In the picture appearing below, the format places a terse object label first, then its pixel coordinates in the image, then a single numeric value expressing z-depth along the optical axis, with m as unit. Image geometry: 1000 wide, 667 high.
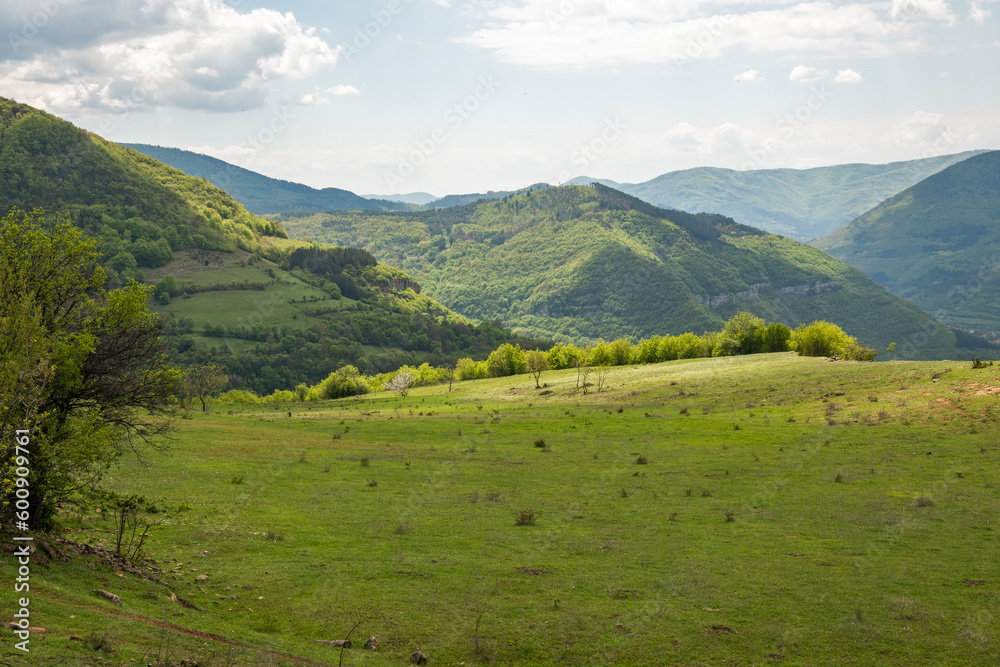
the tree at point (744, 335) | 104.25
